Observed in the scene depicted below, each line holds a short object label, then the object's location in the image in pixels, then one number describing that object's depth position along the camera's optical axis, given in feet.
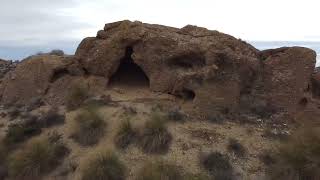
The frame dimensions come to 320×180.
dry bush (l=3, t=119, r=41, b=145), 23.02
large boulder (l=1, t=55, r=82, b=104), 27.11
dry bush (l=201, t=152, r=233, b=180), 19.06
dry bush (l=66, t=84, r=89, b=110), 25.28
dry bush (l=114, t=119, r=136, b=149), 21.31
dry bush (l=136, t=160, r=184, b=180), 18.05
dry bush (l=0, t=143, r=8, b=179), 20.55
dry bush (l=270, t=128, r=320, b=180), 17.56
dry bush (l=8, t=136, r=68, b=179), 19.93
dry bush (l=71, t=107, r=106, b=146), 22.11
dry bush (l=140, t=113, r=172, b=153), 20.76
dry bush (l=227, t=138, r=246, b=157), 20.51
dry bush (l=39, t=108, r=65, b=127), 24.18
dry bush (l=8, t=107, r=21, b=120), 25.98
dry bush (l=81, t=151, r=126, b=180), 18.81
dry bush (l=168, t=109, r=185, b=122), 22.64
